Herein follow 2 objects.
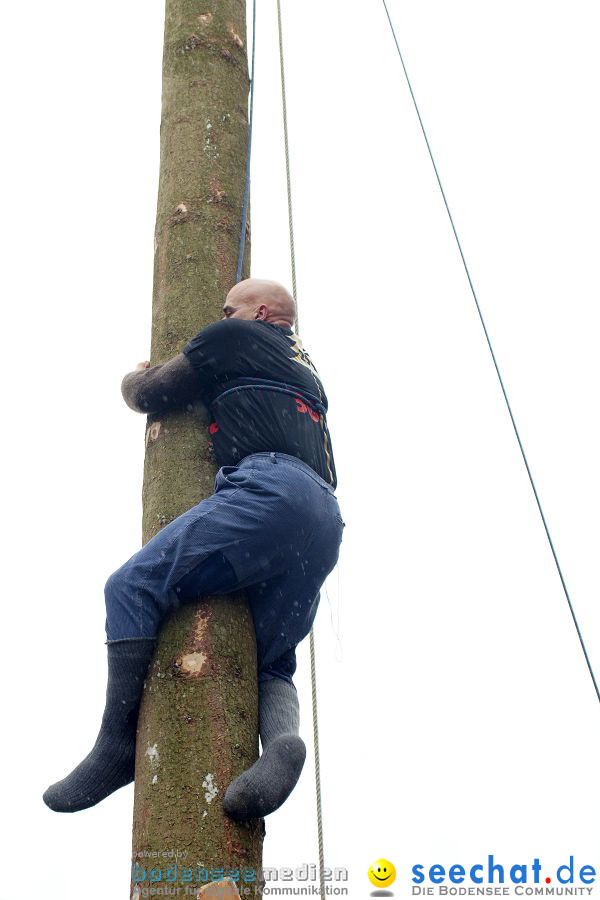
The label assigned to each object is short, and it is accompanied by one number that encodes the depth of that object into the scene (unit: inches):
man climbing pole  149.3
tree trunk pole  136.6
